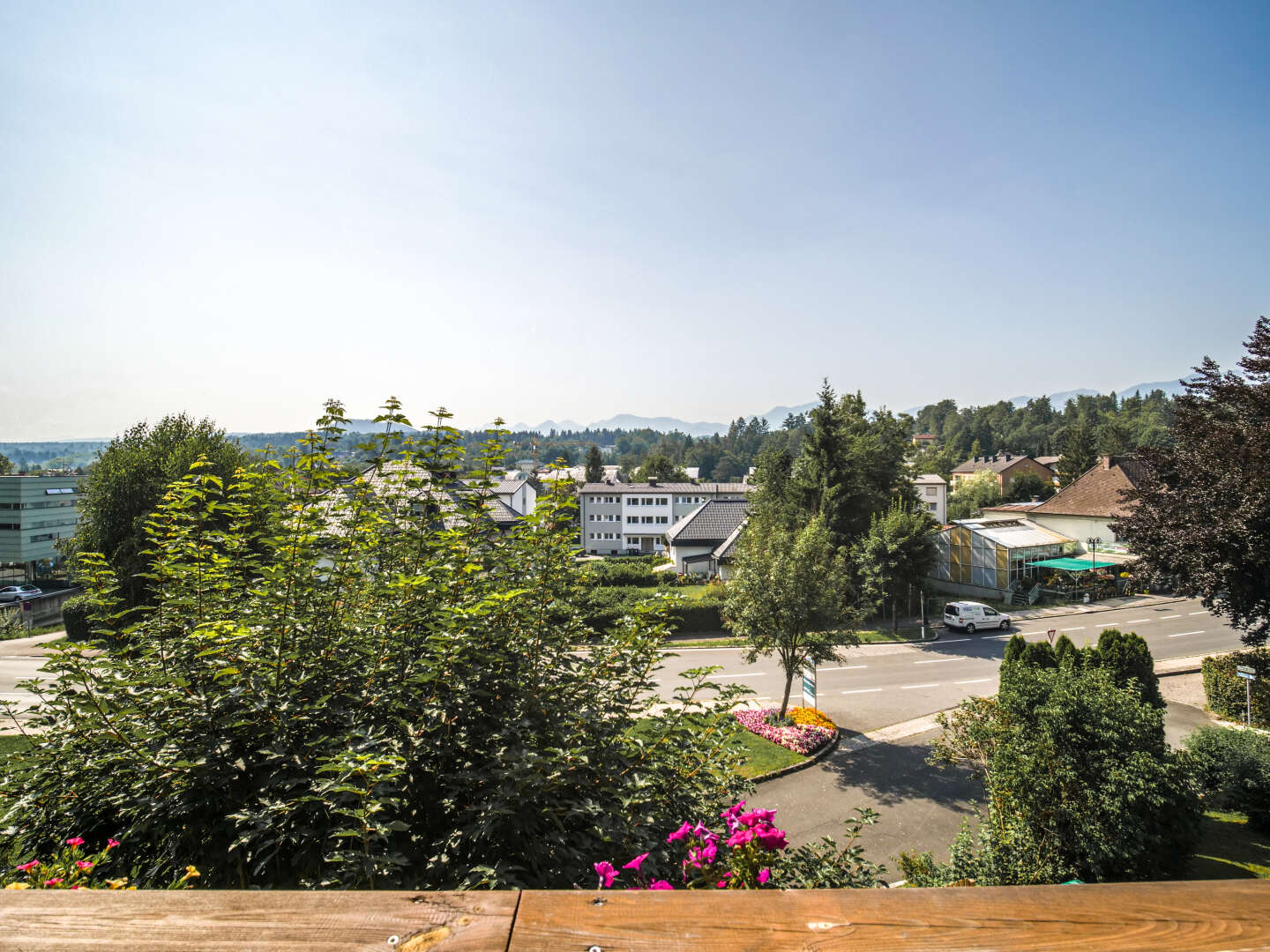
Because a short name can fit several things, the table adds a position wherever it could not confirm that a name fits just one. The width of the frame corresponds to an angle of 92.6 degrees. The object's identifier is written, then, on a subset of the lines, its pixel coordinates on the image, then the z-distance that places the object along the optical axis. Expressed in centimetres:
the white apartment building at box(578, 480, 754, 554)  6875
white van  2803
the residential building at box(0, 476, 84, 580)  5091
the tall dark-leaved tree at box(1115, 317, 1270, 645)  1466
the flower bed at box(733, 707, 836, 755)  1538
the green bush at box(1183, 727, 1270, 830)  1166
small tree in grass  1642
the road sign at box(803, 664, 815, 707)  1639
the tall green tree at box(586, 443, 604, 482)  9806
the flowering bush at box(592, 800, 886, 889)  303
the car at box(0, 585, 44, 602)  4050
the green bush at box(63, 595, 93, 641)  2547
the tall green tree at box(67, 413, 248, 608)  2255
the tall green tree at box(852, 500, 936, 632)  2780
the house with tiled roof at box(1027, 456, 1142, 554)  3903
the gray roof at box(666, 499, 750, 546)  4603
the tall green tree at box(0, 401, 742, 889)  311
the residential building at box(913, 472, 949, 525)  6112
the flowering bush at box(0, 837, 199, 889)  285
